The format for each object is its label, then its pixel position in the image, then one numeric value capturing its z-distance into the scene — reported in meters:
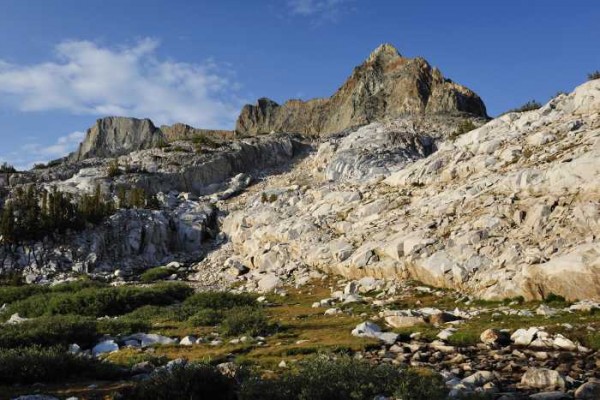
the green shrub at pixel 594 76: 35.08
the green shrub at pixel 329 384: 8.22
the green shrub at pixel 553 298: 18.06
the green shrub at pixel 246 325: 17.42
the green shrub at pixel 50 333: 15.28
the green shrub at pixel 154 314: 22.76
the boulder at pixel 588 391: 8.59
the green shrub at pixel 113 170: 65.56
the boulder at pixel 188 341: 16.08
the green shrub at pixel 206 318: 20.47
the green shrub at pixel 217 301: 25.88
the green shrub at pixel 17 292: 31.29
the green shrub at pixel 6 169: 69.88
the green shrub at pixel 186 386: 8.86
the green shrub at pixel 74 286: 32.84
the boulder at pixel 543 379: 9.38
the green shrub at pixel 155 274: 41.56
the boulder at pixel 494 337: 13.13
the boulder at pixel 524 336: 12.84
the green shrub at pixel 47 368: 11.03
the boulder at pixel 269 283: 32.35
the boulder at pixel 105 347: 15.57
